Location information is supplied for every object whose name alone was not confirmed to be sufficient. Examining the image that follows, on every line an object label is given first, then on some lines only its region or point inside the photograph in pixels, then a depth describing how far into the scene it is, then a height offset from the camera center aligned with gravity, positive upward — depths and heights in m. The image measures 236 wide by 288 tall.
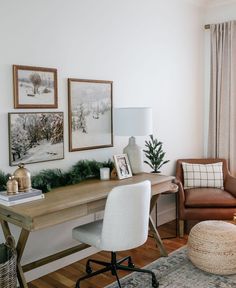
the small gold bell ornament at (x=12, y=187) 2.40 -0.41
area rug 2.77 -1.25
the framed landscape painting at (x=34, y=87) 2.69 +0.33
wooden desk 2.21 -0.54
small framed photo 3.13 -0.36
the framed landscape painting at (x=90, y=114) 3.13 +0.13
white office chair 2.40 -0.67
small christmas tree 3.70 -0.29
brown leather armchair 3.74 -0.86
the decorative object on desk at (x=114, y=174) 3.18 -0.43
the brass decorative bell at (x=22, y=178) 2.48 -0.36
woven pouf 2.83 -1.01
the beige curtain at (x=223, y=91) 4.47 +0.47
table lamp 3.17 +0.01
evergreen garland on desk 2.69 -0.40
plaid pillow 4.15 -0.60
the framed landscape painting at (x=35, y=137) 2.70 -0.08
